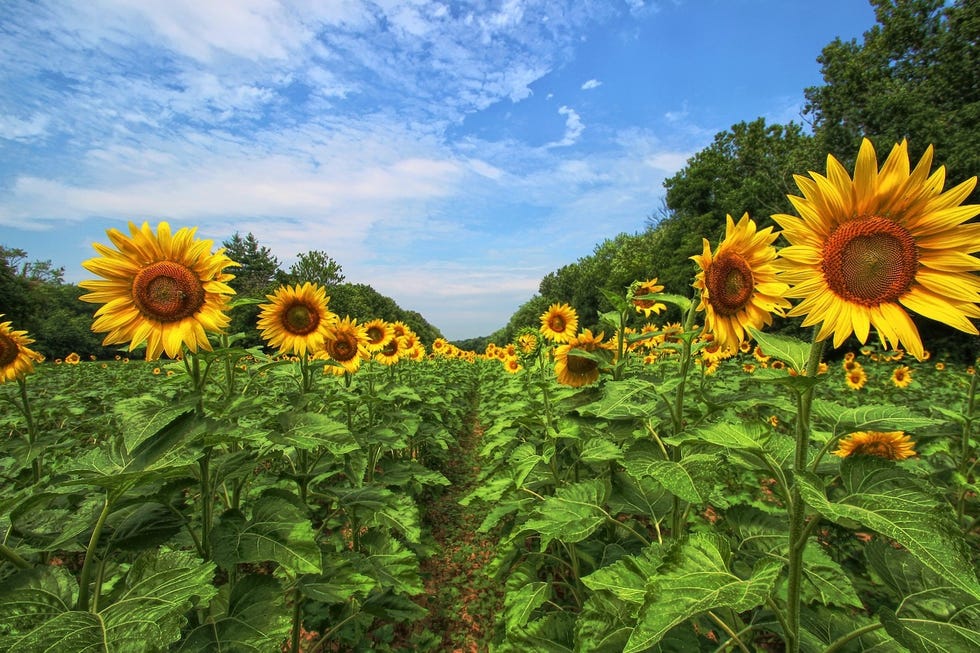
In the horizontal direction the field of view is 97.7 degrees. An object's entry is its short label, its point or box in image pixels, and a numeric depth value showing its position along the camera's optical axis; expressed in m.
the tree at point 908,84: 16.78
